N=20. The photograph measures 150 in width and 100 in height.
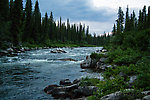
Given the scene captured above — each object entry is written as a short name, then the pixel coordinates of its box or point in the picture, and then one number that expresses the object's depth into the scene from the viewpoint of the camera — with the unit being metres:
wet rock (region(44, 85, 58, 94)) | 7.34
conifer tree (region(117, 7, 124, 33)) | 64.88
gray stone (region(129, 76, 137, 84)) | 6.52
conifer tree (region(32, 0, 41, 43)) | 54.31
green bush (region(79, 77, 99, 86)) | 7.18
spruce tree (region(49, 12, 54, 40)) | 77.97
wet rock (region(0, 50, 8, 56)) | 24.53
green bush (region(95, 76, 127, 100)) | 5.47
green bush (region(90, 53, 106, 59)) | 15.06
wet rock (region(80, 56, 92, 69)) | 14.80
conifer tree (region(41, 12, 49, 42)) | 60.33
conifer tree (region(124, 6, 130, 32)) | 66.49
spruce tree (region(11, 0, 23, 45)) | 40.49
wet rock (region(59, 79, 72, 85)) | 8.32
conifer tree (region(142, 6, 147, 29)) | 75.38
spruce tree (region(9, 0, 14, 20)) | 41.50
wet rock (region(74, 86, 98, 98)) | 6.51
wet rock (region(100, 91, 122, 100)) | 4.67
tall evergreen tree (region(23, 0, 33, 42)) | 50.88
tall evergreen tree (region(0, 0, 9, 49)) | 28.29
